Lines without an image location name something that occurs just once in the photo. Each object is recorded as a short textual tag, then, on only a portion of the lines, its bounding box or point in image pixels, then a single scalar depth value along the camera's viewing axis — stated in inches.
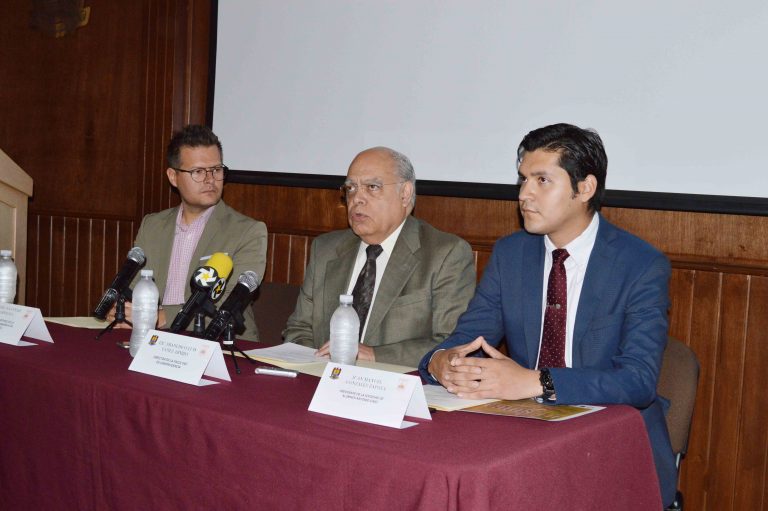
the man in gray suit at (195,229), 148.9
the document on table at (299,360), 98.8
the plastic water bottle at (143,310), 106.0
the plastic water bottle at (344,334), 95.1
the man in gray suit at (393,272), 122.6
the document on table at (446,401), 81.1
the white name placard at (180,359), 89.3
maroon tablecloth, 66.3
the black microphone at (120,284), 110.3
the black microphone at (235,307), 93.6
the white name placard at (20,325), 107.7
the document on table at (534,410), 78.2
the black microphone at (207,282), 94.7
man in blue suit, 92.2
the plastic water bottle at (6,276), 124.5
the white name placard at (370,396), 74.0
